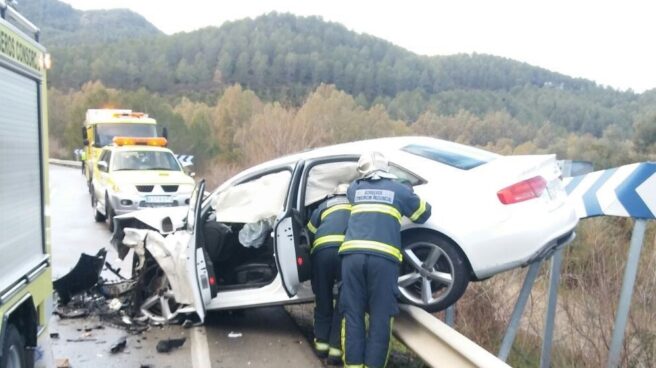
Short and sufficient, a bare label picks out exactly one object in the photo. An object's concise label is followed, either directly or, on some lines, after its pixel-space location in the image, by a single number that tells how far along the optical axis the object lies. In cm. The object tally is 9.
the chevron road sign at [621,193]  462
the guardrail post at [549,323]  531
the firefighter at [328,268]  566
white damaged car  530
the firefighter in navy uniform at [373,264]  507
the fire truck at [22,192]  385
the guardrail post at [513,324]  523
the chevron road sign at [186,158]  2764
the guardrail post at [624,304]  454
